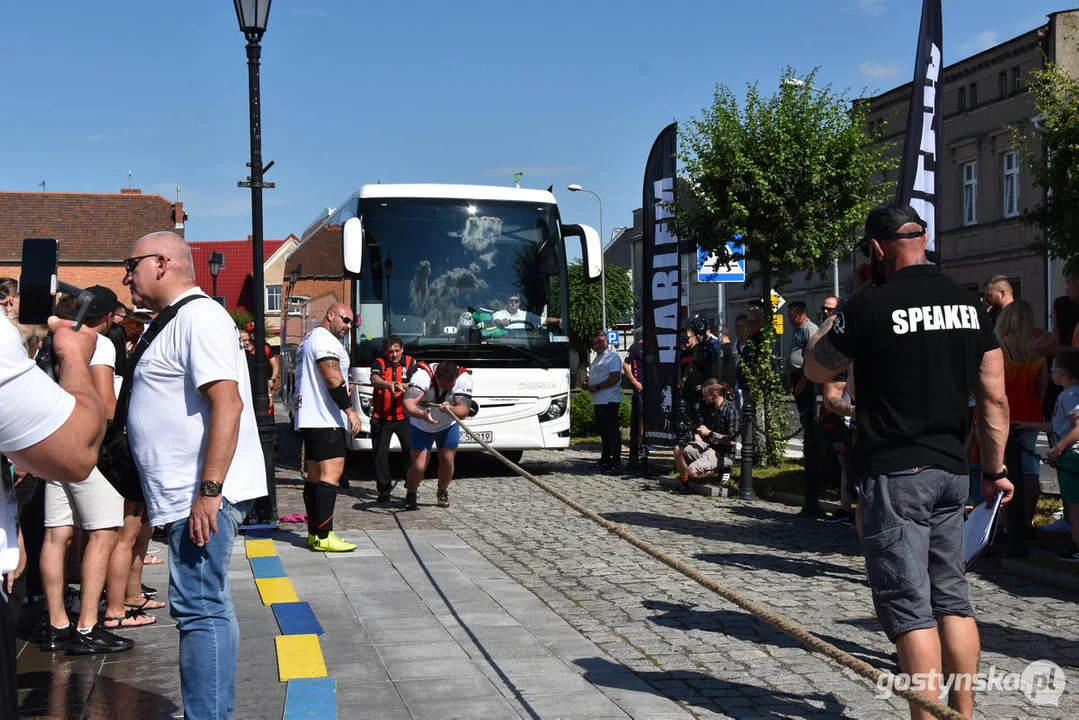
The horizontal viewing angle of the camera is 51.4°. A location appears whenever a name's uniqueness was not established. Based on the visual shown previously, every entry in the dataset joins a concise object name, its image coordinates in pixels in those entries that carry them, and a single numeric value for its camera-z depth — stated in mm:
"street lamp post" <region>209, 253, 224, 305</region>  30438
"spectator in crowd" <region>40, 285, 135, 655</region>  5852
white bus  14492
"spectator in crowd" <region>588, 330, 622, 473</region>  15336
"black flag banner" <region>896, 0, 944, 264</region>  8727
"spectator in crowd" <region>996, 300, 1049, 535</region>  8211
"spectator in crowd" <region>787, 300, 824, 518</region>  10539
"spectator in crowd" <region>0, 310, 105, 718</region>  2230
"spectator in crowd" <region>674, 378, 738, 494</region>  12852
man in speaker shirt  3982
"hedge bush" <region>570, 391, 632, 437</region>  21266
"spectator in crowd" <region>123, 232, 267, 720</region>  4184
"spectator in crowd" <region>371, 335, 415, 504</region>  12547
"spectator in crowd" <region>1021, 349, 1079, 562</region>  7254
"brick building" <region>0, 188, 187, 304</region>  66562
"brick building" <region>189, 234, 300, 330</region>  77812
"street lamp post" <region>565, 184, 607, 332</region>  54747
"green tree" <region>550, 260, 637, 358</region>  60188
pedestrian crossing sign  15297
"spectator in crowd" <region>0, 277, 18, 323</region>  6125
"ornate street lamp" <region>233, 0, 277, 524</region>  10484
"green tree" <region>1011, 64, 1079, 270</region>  20781
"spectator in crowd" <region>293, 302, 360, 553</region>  9031
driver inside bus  14852
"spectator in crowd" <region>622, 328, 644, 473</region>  15320
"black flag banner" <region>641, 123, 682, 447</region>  14172
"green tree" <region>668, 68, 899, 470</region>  14359
